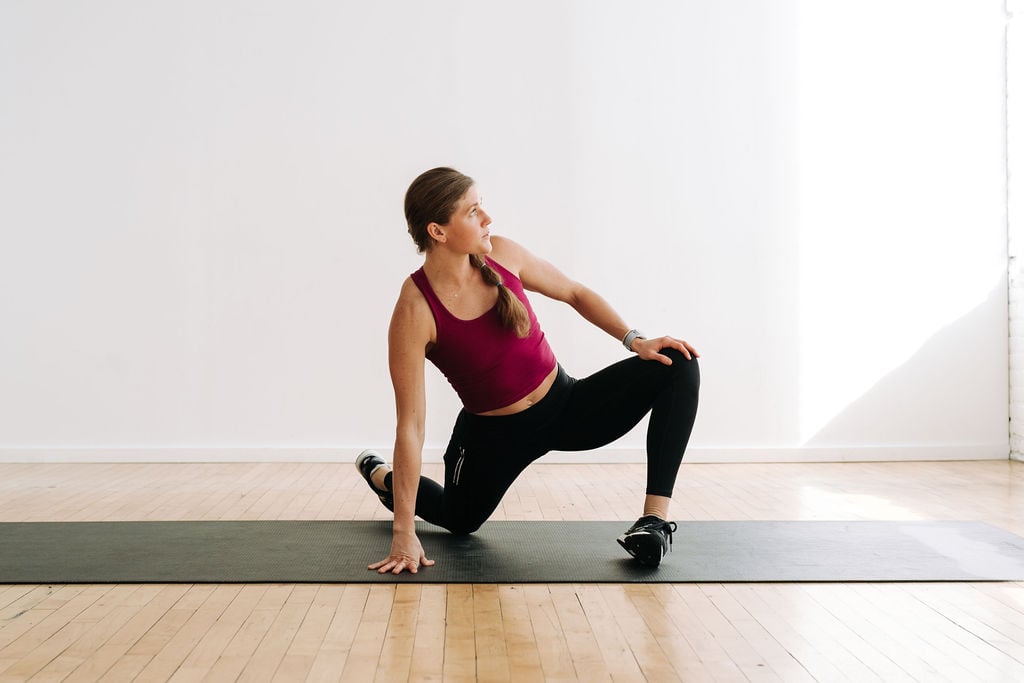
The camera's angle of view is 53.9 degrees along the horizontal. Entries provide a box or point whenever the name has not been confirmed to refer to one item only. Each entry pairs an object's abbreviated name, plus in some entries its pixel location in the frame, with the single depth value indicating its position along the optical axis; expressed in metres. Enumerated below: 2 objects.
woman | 2.41
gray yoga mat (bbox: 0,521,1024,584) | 2.31
